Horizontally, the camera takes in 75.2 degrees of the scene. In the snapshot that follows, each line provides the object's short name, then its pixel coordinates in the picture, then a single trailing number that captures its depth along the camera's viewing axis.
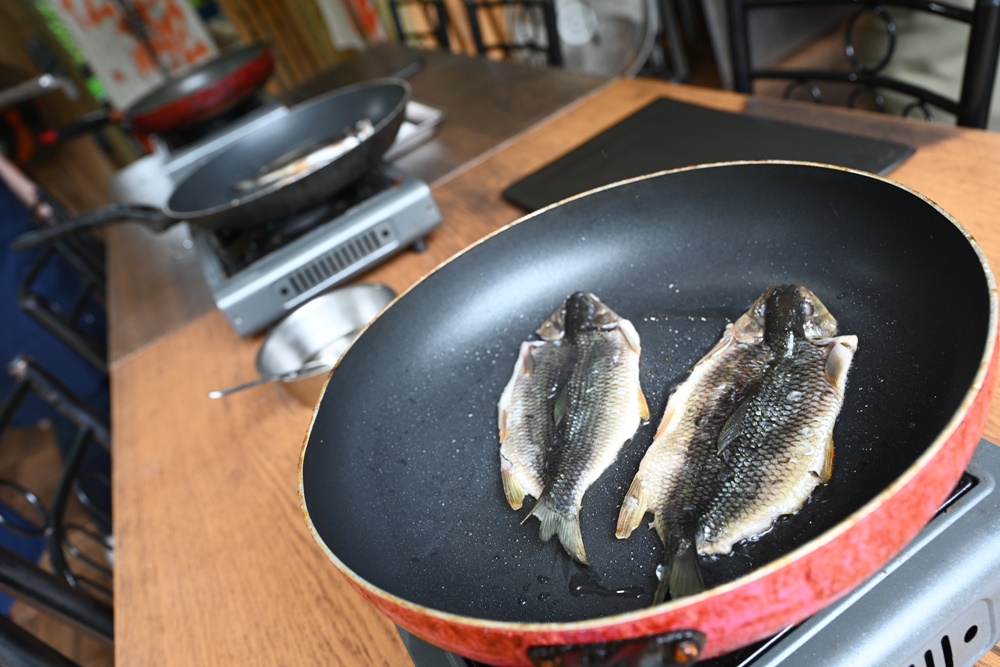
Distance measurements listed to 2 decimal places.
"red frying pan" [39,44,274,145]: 1.94
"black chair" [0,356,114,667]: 0.82
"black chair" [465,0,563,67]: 1.87
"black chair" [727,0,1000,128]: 0.94
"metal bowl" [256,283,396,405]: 1.04
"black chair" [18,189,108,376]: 1.79
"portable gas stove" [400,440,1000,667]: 0.47
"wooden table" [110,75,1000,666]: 0.72
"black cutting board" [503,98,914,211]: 0.96
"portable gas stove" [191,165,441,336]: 1.14
